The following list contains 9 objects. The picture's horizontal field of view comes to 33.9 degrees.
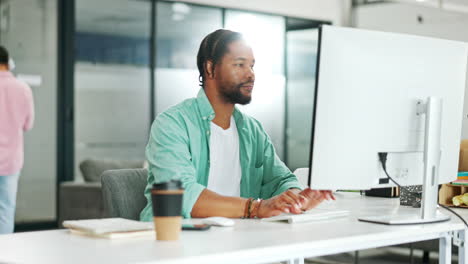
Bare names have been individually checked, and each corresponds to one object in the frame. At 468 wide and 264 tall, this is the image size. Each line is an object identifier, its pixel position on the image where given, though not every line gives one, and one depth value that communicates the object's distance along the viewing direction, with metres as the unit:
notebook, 2.00
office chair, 2.59
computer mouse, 2.22
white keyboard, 2.34
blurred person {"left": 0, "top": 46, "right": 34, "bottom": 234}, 5.17
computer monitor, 2.15
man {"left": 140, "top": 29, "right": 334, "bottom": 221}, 2.46
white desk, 1.73
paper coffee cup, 1.87
